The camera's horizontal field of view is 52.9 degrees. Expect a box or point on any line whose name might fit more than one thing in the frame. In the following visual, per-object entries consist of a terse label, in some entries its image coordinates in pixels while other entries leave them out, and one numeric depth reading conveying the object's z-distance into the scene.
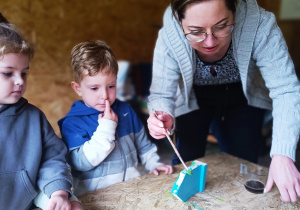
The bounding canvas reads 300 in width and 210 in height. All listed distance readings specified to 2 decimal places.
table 1.01
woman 1.02
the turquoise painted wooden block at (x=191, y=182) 1.02
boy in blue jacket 1.15
